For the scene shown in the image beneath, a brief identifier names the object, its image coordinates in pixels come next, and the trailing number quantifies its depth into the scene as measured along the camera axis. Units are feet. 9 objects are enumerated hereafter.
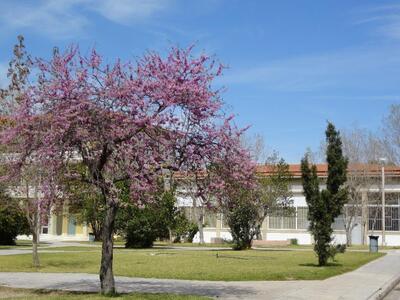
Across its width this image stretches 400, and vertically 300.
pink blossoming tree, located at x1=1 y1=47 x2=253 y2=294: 43.04
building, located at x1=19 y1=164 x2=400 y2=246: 177.27
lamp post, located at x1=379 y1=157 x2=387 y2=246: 159.53
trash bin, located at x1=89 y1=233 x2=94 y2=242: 183.11
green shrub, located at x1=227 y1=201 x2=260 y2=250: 126.21
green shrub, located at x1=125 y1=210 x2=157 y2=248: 126.72
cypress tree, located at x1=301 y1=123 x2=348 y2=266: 81.71
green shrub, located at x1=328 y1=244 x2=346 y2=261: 82.31
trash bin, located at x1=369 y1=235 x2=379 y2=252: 127.72
